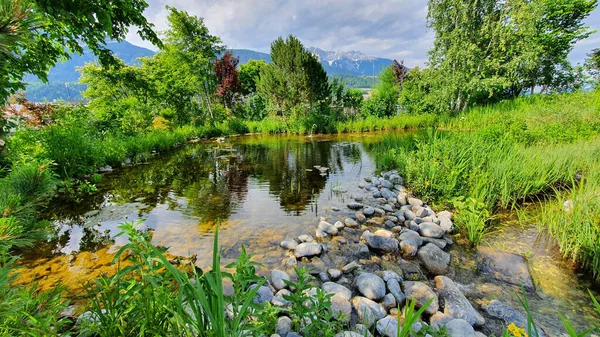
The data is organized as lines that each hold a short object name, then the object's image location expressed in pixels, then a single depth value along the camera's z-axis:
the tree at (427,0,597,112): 13.27
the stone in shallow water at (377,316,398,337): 1.54
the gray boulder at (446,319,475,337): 1.55
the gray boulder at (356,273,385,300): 1.97
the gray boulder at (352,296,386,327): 1.70
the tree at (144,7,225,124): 15.56
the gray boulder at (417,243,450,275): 2.41
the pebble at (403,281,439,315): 1.85
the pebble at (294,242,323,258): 2.61
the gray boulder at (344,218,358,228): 3.34
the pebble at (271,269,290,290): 2.07
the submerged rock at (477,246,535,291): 2.25
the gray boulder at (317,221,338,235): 3.10
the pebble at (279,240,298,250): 2.79
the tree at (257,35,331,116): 18.97
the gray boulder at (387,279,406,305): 1.97
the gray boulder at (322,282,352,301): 1.94
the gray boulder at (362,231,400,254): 2.71
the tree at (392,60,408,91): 27.61
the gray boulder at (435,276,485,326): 1.77
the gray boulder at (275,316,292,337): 1.54
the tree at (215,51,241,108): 20.50
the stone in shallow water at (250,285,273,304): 1.87
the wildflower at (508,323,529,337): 1.10
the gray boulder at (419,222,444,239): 2.95
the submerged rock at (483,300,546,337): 1.75
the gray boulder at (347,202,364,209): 3.95
